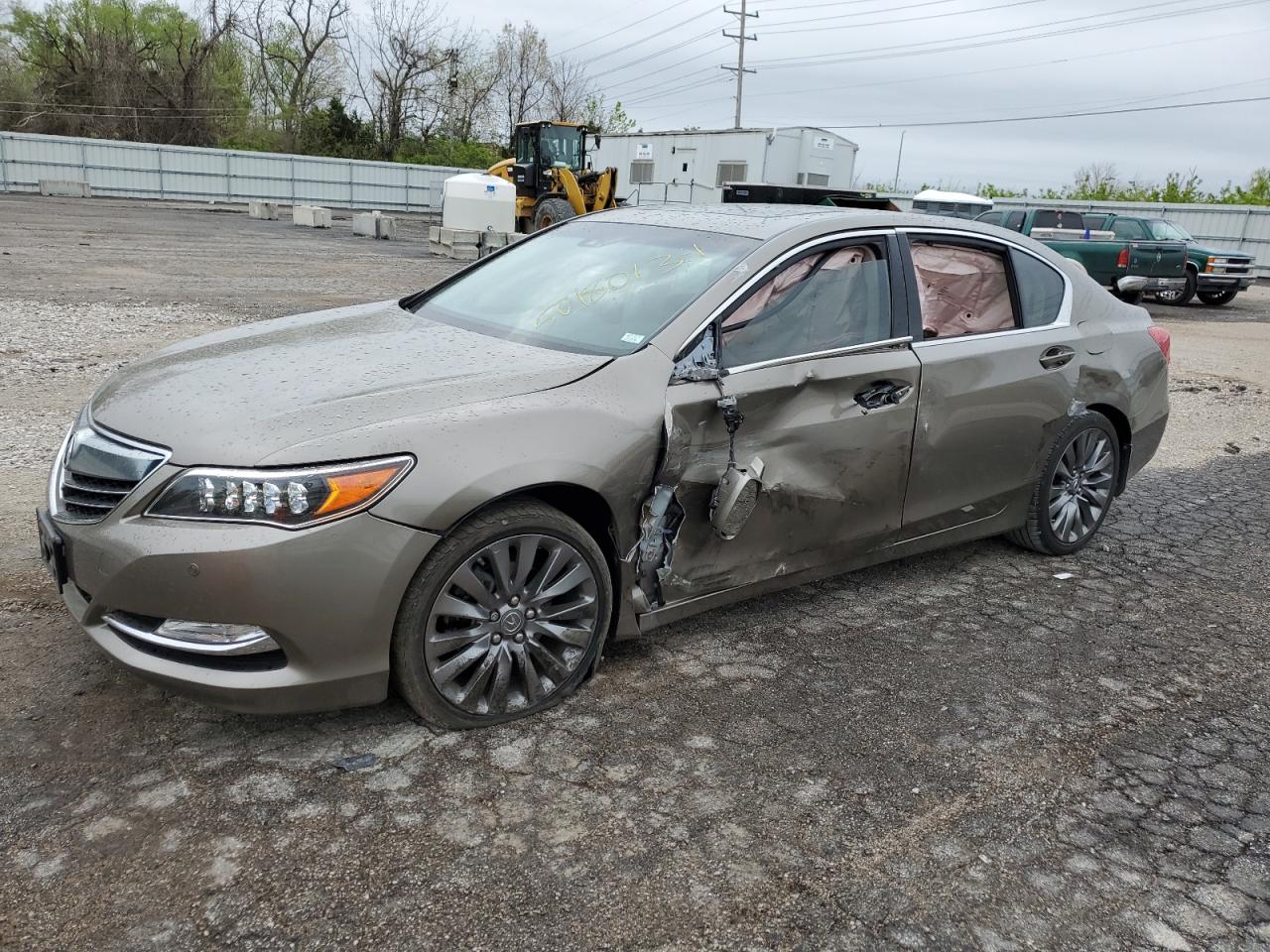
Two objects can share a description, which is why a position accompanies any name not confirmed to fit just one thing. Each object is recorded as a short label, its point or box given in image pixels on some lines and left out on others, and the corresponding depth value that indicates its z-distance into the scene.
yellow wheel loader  25.20
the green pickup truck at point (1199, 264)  20.16
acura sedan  2.83
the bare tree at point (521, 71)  58.62
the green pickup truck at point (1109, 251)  19.52
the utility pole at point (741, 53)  57.72
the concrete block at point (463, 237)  21.95
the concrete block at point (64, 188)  34.94
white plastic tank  23.02
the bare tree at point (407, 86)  53.97
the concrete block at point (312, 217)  30.20
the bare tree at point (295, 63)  53.56
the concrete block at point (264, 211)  32.44
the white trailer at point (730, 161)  31.38
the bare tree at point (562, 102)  60.69
